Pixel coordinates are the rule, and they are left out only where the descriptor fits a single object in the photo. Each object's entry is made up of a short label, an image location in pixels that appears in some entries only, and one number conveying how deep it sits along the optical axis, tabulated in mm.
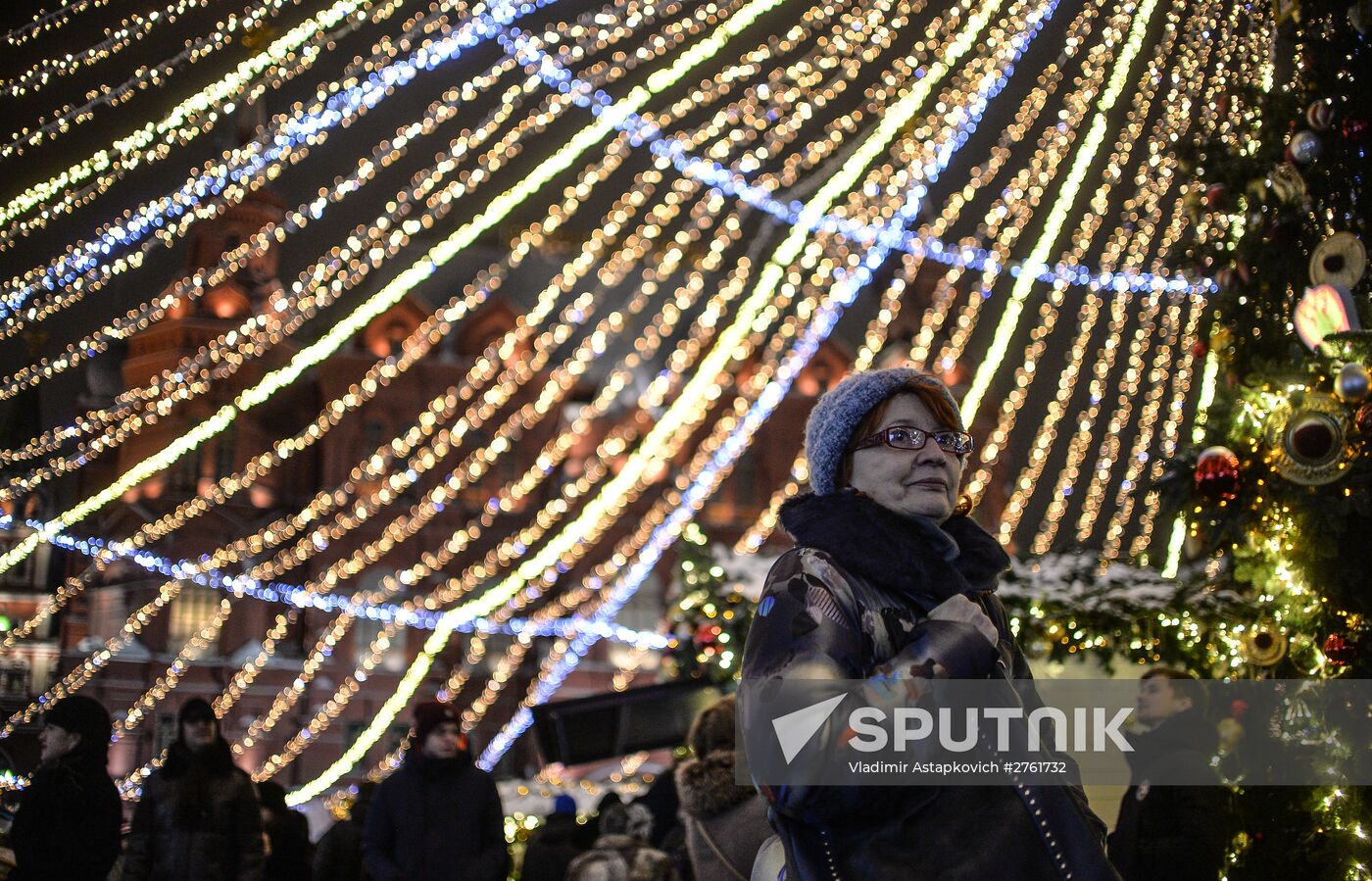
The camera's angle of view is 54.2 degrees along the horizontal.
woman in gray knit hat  2258
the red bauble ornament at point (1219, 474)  5148
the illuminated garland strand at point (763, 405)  9317
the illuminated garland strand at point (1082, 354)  8117
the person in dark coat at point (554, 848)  6816
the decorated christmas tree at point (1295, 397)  4926
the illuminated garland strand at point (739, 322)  7520
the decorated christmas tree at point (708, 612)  9492
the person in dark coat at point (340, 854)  6660
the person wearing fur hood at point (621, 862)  4664
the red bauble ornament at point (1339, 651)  4883
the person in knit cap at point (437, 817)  5539
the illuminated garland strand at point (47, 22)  5562
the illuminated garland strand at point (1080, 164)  7547
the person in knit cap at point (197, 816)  5152
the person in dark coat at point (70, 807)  4848
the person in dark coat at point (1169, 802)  4594
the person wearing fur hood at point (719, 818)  4266
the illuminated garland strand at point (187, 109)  6480
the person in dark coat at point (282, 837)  6730
